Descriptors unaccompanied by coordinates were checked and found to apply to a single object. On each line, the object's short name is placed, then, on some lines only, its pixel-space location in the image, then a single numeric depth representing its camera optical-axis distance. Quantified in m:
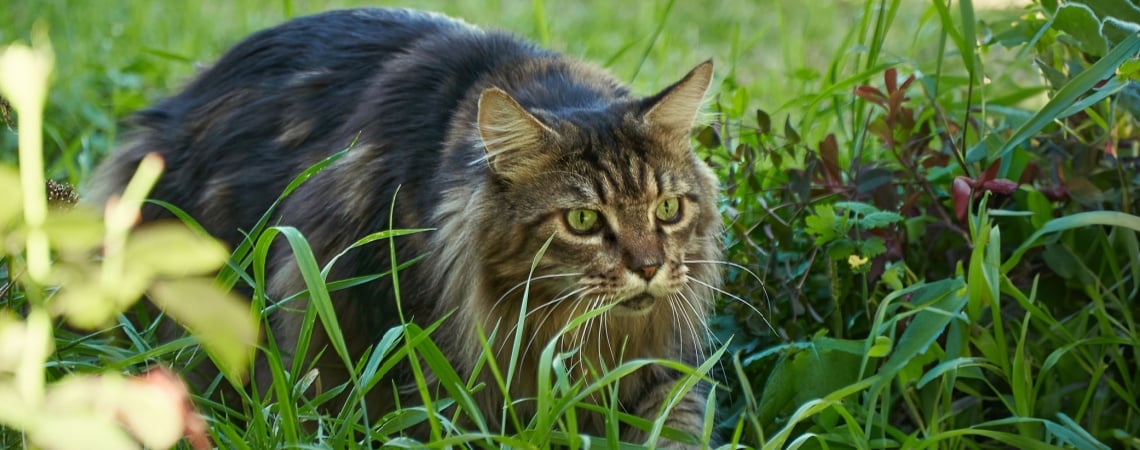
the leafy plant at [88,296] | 1.68
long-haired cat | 4.46
